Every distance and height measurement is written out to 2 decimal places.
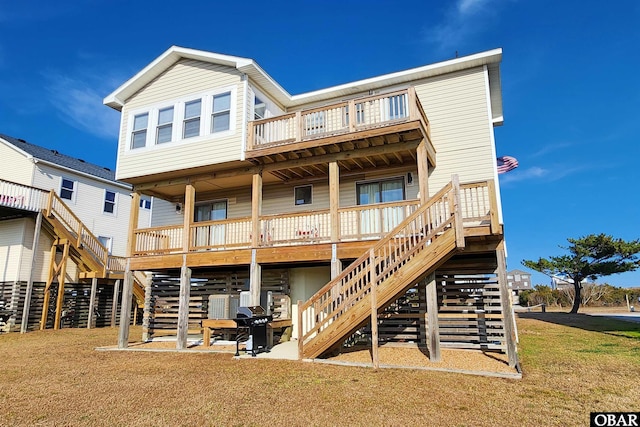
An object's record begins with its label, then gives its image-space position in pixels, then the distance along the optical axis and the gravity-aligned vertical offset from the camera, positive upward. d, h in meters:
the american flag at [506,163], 15.22 +5.04
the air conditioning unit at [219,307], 12.78 -0.30
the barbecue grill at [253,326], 9.81 -0.69
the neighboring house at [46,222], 18.86 +3.83
